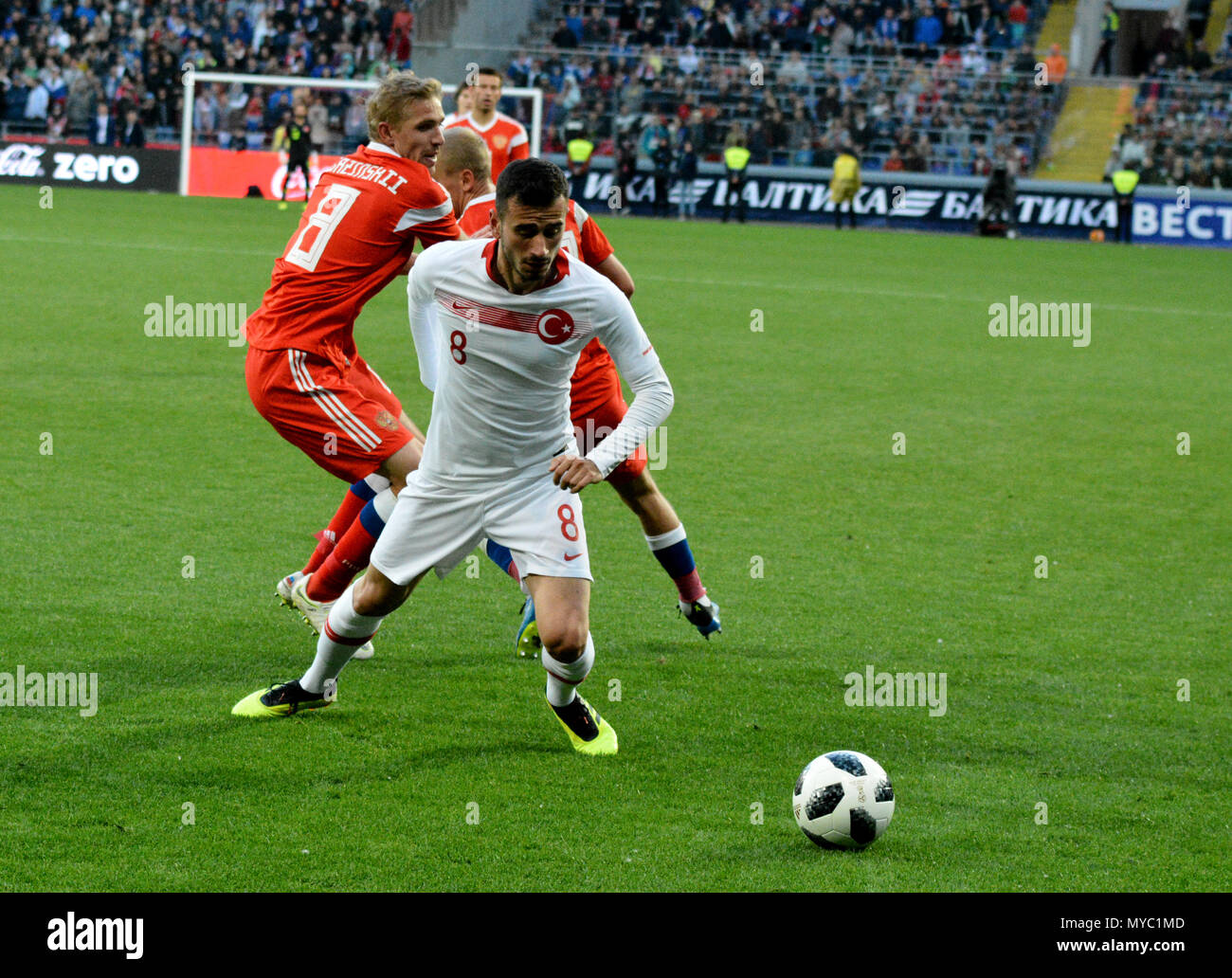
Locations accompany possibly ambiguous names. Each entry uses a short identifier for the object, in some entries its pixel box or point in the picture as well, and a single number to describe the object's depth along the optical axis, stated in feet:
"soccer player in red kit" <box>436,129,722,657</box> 41.65
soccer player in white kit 31.32
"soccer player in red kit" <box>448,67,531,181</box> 64.80
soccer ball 29.09
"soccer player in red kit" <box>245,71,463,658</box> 38.63
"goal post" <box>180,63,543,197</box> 189.57
